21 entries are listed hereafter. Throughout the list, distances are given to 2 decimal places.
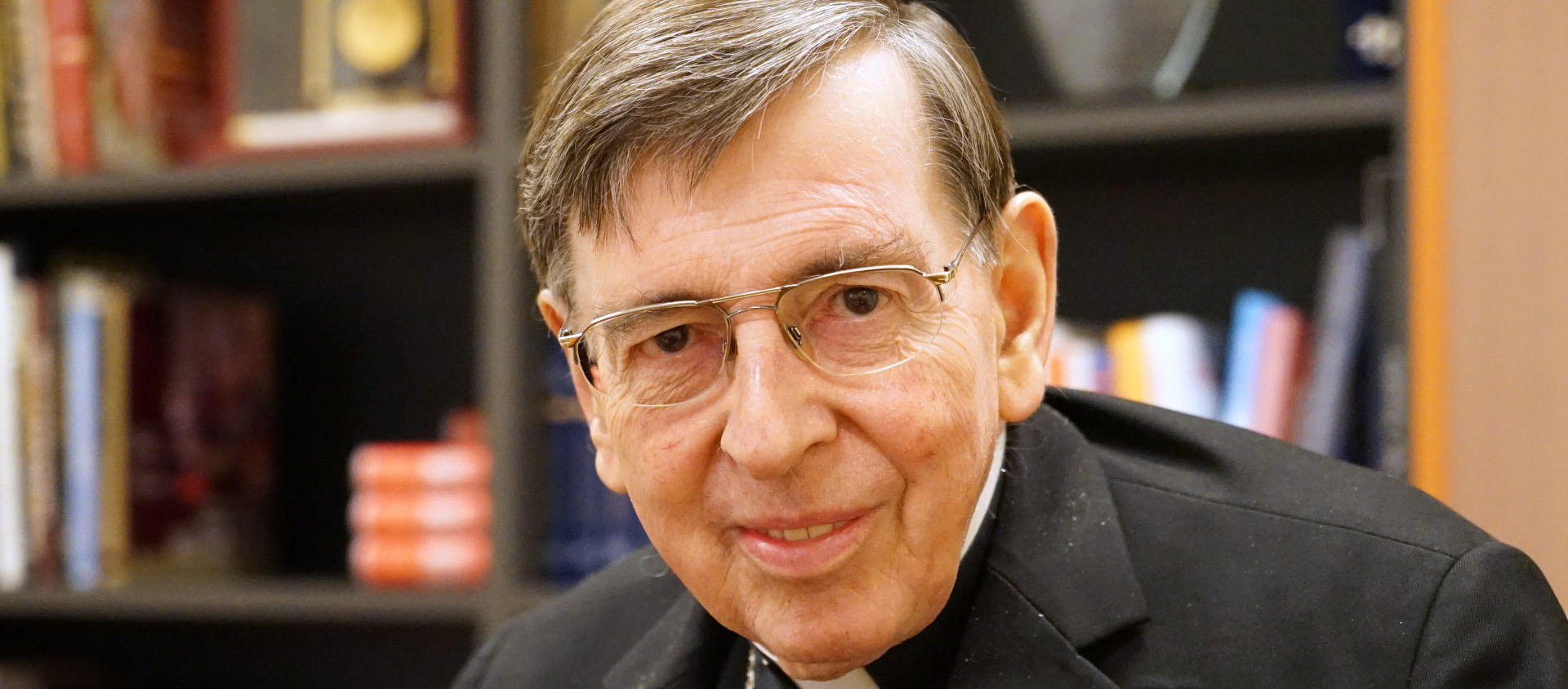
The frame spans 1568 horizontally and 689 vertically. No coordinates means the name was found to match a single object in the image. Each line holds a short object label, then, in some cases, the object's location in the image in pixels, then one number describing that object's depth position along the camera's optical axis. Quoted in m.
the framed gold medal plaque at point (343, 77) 1.77
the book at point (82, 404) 1.88
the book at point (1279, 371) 1.54
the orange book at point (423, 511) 1.79
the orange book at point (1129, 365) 1.59
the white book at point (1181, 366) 1.57
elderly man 0.88
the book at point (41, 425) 1.88
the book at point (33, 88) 1.90
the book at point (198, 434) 1.93
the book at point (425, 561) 1.79
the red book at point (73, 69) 1.88
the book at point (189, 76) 1.90
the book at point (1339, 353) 1.50
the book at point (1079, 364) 1.62
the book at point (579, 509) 1.75
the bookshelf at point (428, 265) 1.66
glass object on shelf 1.54
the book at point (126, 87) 1.87
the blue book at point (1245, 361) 1.55
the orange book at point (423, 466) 1.78
